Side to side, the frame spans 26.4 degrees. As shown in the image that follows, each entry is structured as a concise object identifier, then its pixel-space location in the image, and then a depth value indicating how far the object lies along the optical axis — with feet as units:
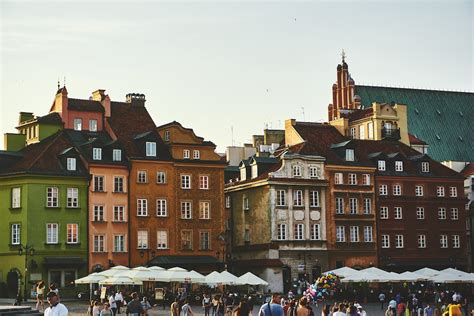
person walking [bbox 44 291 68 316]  69.15
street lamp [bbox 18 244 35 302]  215.92
